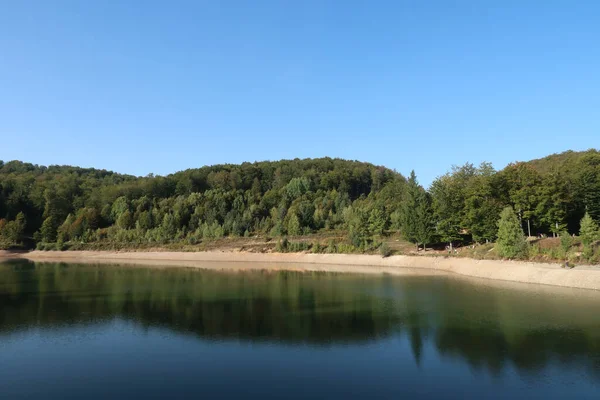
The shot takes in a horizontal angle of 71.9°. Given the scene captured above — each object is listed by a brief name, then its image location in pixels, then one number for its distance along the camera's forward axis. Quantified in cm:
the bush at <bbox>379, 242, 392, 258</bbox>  6169
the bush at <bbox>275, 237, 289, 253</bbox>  7512
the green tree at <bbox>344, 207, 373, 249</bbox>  6756
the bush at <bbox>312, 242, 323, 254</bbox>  7069
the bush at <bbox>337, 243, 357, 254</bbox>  6644
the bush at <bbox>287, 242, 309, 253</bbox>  7368
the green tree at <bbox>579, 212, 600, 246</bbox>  4012
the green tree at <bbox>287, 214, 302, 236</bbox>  8970
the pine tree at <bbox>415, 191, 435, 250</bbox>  6019
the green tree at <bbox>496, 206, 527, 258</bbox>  4381
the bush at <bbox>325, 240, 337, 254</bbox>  6856
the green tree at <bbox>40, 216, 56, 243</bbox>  10451
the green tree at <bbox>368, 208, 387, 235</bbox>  7419
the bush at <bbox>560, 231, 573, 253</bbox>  3997
